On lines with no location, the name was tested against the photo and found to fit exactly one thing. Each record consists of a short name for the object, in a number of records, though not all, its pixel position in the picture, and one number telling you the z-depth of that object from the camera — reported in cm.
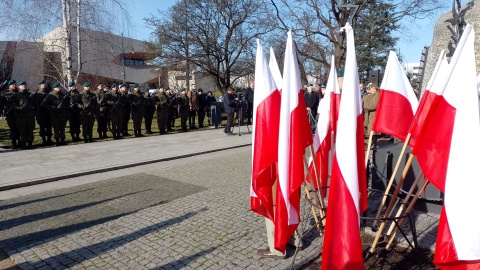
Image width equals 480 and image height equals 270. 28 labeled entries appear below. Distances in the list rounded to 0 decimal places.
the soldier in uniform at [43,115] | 1238
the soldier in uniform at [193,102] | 1869
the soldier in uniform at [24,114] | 1179
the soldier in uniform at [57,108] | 1256
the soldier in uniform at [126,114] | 1504
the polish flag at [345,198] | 296
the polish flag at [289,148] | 349
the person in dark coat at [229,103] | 1530
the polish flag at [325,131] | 454
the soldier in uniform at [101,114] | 1419
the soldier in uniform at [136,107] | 1526
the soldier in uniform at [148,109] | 1609
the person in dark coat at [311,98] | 1631
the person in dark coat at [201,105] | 1917
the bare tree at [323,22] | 2439
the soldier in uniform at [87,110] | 1341
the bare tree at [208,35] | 2505
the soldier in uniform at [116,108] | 1435
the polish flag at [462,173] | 256
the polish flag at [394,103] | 397
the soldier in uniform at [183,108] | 1752
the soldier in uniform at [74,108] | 1330
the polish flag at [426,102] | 322
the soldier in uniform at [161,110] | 1641
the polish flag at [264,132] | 371
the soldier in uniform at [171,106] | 1691
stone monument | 661
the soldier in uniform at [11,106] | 1169
